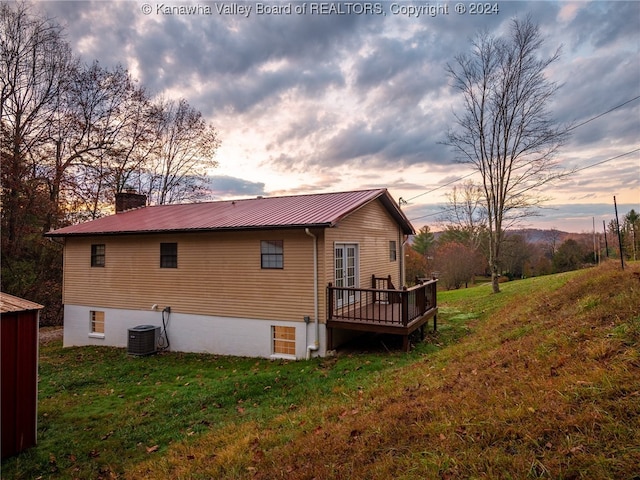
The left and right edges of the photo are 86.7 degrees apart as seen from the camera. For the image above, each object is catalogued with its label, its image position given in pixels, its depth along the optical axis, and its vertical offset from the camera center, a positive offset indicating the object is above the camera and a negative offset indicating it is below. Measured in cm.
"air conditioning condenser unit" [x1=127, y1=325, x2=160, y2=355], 1105 -272
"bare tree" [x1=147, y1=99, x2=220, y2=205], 2584 +797
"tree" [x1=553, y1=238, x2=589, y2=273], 3539 -54
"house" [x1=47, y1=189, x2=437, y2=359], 958 -61
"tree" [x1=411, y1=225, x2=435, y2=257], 5131 +200
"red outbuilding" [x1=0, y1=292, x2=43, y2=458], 534 -185
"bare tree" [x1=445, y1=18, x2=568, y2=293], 1727 +707
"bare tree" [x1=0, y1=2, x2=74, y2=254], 1688 +860
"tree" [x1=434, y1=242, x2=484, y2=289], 3588 -121
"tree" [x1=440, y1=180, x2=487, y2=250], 3288 +424
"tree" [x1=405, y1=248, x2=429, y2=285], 3744 -132
